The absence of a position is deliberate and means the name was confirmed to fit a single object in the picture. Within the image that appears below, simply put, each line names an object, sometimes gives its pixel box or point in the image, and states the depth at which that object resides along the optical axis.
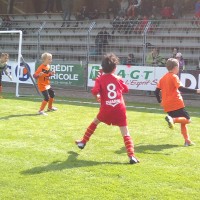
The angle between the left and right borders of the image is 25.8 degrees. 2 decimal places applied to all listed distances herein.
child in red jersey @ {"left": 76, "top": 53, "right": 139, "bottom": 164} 6.62
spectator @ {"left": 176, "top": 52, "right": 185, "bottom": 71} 16.05
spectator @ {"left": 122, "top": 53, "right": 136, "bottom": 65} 17.73
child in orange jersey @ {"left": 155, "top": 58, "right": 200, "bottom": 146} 7.86
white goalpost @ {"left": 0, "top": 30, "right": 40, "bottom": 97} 23.59
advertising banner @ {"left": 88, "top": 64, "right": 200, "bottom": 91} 15.00
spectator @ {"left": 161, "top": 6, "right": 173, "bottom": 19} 21.30
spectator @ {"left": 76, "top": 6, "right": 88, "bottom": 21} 24.25
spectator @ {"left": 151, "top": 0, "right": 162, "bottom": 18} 22.31
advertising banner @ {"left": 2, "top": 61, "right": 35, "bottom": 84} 17.92
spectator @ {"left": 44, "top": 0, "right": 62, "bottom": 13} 28.05
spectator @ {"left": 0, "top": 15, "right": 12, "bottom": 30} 24.83
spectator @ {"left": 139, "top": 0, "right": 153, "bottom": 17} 22.42
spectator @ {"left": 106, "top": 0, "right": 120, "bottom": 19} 24.19
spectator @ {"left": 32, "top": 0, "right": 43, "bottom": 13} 29.55
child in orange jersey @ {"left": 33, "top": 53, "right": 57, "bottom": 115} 11.39
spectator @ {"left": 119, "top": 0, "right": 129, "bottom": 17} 23.04
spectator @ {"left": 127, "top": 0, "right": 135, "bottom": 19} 22.25
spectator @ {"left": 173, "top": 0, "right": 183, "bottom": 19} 21.43
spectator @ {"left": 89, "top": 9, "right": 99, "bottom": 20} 24.32
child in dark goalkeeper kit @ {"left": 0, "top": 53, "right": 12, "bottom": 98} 15.47
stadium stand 19.38
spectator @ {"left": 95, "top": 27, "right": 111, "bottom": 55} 19.75
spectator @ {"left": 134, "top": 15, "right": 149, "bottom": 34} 19.42
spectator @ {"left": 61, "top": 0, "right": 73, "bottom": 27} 24.38
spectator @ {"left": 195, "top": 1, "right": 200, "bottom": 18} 20.56
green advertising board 17.70
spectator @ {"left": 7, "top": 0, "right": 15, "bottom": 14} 29.42
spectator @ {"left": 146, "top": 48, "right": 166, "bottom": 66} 17.06
